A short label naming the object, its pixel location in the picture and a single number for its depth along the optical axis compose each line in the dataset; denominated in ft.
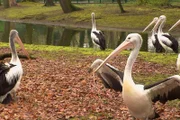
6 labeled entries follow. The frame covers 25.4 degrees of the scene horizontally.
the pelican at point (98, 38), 52.06
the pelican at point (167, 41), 48.06
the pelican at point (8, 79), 23.04
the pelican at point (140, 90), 17.92
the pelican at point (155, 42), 51.67
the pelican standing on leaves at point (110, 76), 20.75
